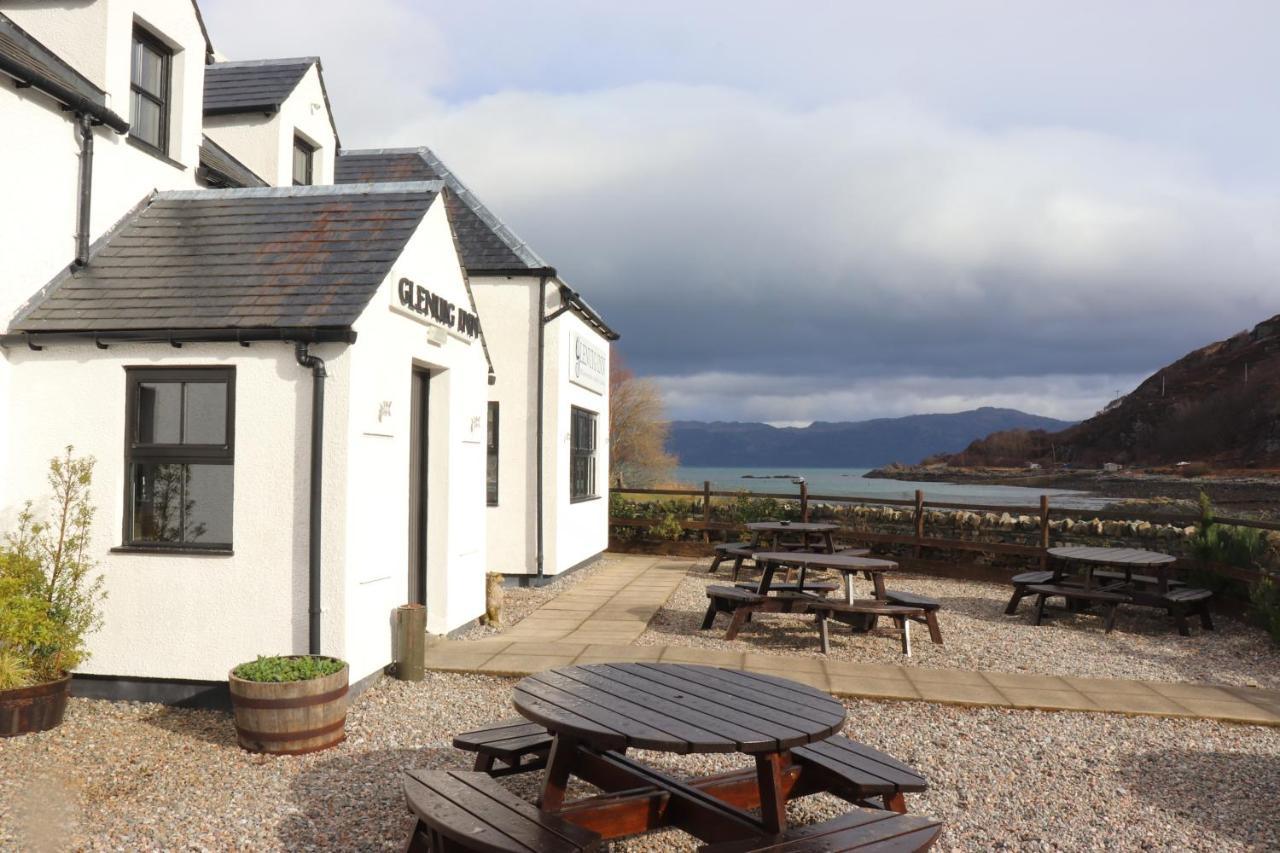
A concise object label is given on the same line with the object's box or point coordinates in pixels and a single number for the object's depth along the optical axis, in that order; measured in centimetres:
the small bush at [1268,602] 855
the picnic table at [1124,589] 930
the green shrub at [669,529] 1611
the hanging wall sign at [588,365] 1272
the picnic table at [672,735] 293
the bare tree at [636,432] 3900
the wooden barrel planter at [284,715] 480
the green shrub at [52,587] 523
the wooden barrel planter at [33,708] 511
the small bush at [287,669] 502
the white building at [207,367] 584
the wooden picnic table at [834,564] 823
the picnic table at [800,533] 1158
